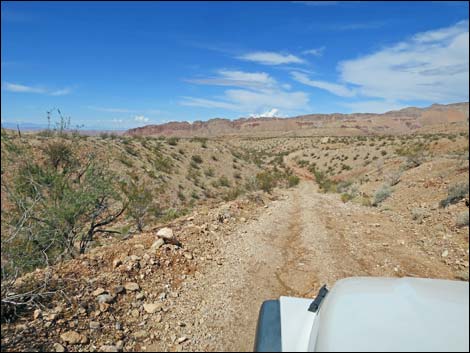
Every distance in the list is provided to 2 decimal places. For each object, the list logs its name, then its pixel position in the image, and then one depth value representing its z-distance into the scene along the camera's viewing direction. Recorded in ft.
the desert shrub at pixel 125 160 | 57.74
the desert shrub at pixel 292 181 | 74.12
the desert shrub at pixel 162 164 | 62.34
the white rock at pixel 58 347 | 12.01
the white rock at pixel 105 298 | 15.08
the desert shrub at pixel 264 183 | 54.15
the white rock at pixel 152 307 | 15.23
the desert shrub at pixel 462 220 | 27.02
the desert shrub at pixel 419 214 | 31.92
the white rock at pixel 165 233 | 21.66
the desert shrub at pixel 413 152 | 56.59
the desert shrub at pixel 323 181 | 68.61
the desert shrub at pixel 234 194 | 47.42
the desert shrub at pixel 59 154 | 32.56
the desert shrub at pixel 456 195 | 32.14
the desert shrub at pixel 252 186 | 56.13
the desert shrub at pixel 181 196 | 53.40
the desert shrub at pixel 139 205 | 34.37
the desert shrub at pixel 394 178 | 49.96
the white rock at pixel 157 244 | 20.72
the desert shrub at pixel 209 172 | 70.09
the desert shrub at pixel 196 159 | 76.64
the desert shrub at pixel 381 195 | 43.01
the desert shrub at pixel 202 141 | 90.58
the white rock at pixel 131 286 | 16.55
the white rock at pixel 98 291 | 15.49
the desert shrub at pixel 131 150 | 64.74
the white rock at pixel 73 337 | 12.55
